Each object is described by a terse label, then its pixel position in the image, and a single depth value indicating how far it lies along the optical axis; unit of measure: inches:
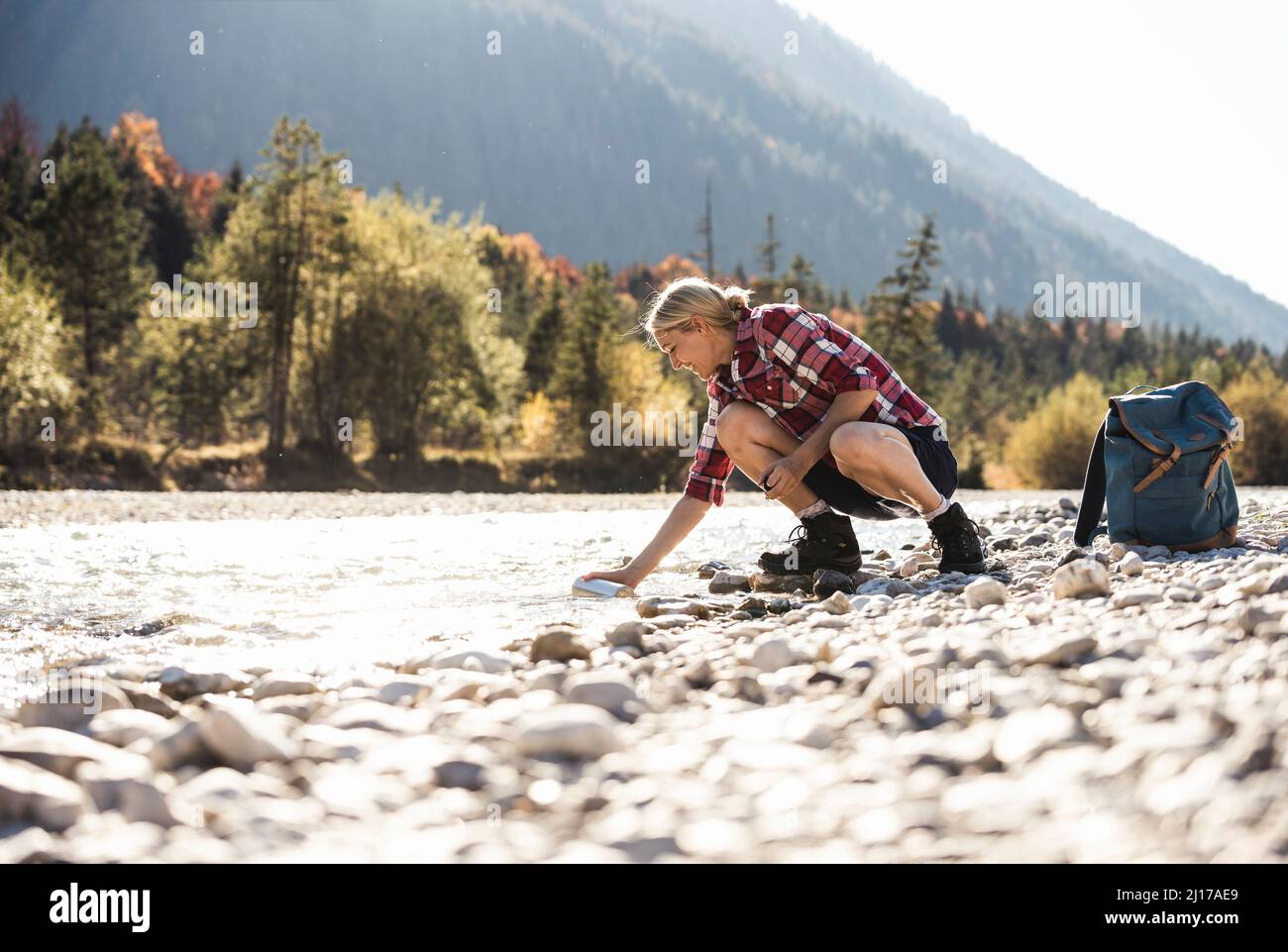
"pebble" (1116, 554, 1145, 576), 149.2
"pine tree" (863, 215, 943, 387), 1406.3
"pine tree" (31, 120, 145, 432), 1291.8
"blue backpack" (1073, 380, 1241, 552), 170.2
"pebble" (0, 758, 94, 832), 69.3
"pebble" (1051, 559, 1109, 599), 132.6
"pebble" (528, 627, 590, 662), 121.6
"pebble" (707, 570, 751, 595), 182.7
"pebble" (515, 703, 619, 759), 83.4
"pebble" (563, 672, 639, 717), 97.0
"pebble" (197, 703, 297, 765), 82.5
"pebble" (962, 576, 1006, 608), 134.0
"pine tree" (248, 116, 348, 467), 1109.7
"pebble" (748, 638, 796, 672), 108.5
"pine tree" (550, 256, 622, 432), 1349.7
